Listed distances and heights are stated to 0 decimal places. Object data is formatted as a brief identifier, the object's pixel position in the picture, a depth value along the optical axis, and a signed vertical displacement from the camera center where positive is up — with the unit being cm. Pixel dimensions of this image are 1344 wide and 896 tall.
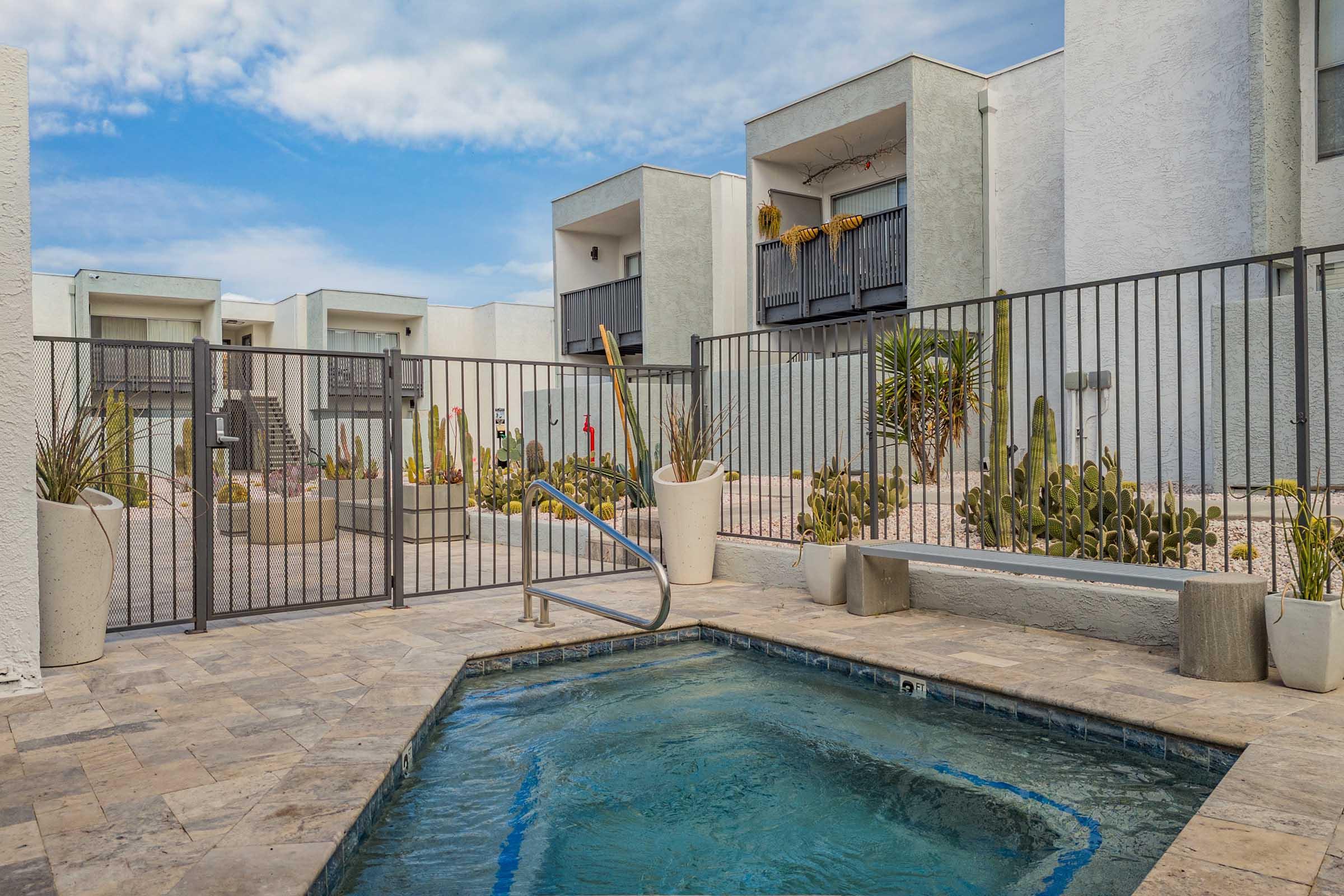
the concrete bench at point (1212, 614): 404 -80
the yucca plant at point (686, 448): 727 -2
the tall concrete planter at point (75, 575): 452 -64
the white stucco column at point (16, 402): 409 +24
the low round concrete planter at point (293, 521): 1108 -90
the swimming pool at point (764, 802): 262 -127
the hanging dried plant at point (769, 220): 1448 +370
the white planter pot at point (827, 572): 624 -90
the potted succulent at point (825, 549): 625 -75
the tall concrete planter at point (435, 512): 1123 -81
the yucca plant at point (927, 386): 787 +58
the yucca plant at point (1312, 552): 382 -49
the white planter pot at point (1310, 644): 378 -88
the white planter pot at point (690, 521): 711 -61
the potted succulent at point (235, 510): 1209 -84
